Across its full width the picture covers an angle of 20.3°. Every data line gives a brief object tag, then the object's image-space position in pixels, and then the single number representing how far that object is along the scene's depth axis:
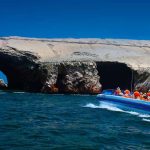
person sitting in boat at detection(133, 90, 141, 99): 30.90
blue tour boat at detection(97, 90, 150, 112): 27.30
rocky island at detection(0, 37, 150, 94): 60.81
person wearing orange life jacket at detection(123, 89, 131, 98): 32.72
